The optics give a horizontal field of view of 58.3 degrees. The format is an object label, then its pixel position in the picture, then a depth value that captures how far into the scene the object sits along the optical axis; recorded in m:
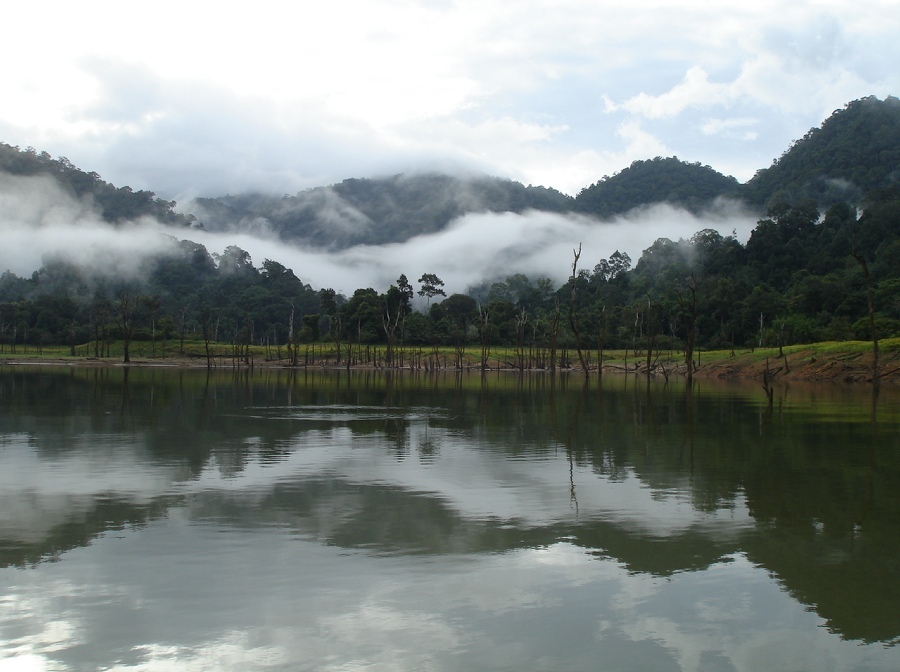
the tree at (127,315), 81.01
